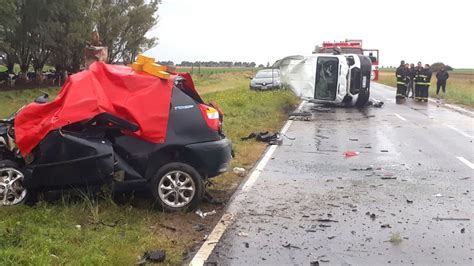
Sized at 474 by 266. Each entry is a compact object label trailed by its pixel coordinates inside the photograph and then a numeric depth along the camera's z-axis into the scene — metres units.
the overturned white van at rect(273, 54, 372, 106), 21.81
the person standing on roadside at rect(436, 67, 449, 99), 30.36
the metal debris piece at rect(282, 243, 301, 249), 5.29
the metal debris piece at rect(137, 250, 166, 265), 4.78
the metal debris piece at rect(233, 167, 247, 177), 8.68
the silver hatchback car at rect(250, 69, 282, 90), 31.72
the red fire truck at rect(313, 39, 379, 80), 33.09
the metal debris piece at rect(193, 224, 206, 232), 5.77
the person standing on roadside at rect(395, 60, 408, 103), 28.93
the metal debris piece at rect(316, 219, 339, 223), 6.15
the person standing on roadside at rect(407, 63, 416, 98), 28.83
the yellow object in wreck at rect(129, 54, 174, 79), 6.43
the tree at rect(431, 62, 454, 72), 95.82
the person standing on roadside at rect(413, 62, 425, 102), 26.91
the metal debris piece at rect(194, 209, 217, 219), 6.26
